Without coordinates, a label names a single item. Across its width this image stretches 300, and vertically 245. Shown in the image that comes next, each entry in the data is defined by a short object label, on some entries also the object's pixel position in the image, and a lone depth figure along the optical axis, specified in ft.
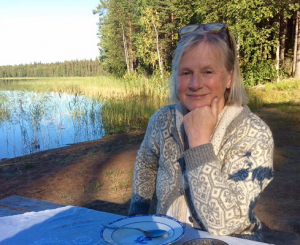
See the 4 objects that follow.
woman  3.99
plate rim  3.45
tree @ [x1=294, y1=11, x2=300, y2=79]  45.37
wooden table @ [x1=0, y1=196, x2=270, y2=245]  3.78
